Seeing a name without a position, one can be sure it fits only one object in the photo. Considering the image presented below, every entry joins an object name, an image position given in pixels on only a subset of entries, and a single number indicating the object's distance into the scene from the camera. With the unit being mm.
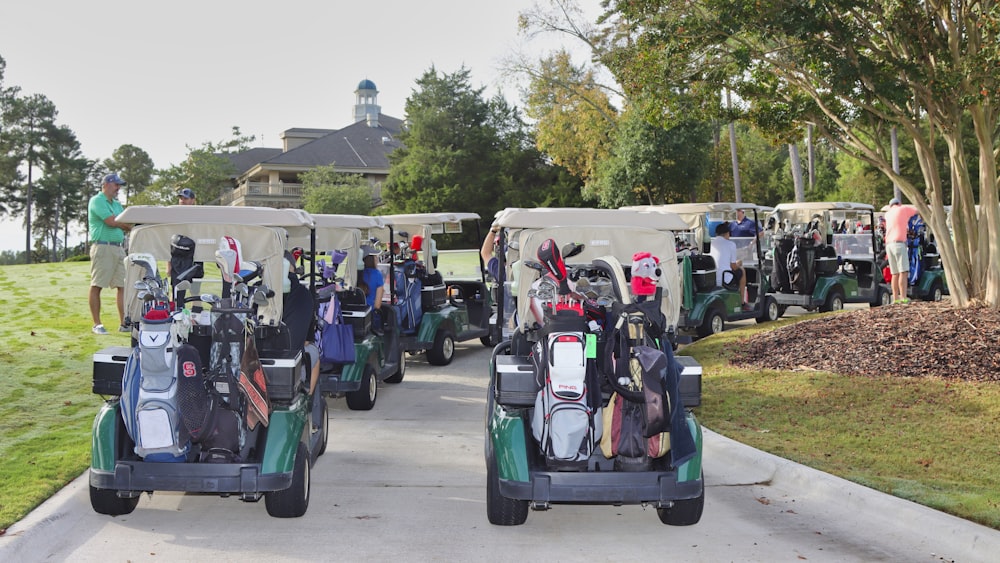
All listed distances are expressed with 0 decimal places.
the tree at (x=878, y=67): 10578
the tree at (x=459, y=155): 48938
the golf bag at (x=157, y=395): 5078
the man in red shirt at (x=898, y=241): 14906
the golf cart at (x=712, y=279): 13688
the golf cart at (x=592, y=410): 5094
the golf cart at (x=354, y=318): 8883
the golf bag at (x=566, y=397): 5078
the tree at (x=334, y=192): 45844
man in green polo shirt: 11102
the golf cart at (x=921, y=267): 17484
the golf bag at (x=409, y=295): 11281
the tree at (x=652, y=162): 36375
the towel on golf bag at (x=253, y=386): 5309
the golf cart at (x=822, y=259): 15828
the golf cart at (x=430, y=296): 11555
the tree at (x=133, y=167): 70938
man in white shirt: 14266
